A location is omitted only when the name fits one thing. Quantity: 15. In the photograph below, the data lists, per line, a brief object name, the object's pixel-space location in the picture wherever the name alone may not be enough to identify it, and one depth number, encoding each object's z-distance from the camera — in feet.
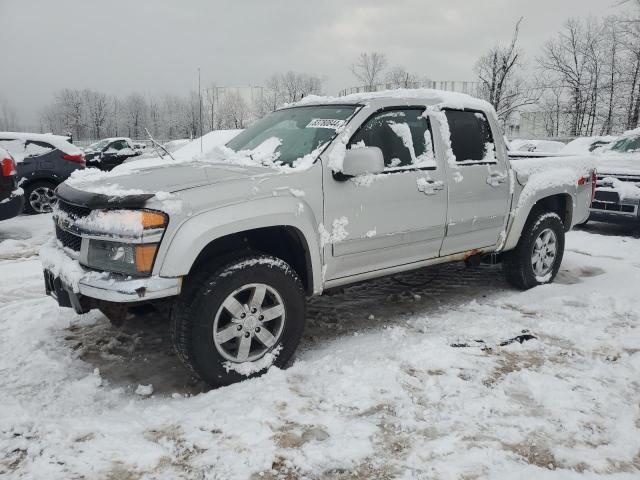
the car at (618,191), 25.72
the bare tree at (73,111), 297.74
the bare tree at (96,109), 310.24
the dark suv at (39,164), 31.27
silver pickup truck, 9.37
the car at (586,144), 40.47
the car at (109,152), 74.49
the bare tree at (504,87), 98.63
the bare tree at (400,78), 186.15
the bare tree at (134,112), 329.79
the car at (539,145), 66.23
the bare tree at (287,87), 249.55
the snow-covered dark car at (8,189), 23.09
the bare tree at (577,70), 141.18
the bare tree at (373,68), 181.42
